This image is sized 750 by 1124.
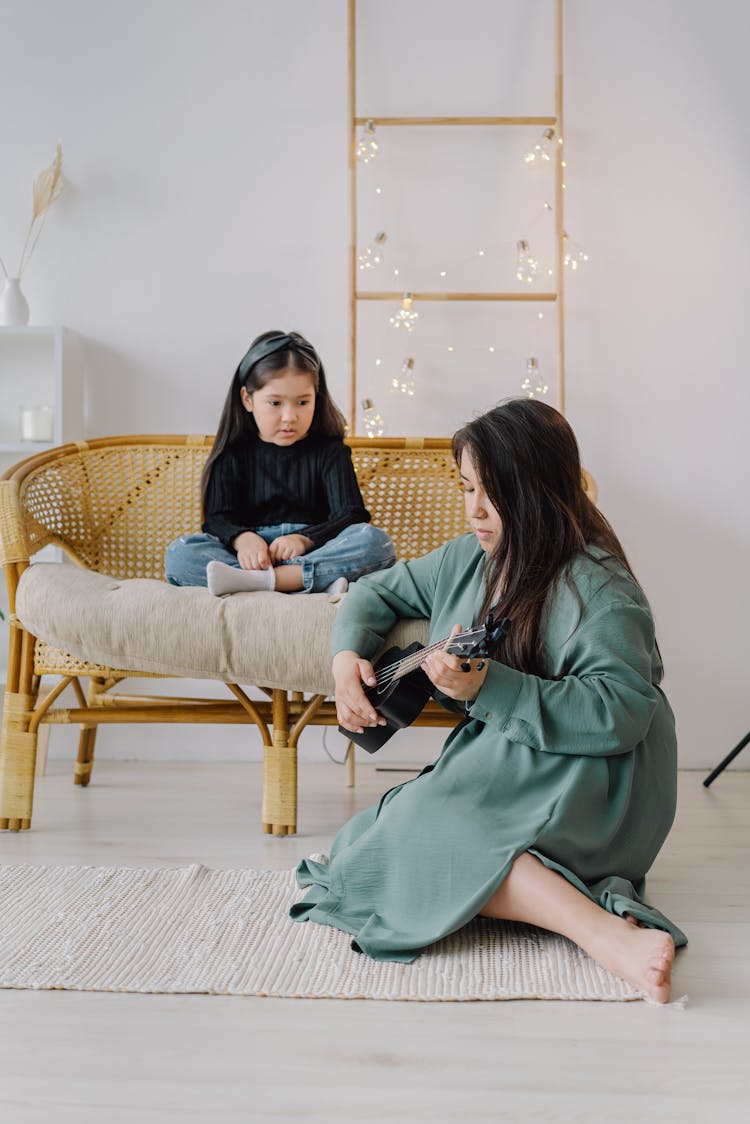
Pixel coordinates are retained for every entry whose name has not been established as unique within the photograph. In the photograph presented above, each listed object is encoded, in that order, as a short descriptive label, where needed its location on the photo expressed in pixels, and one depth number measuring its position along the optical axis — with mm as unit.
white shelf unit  2604
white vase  2652
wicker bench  1865
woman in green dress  1370
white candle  2656
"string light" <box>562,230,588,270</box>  2721
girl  2172
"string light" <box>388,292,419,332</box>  2727
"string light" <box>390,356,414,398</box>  2741
